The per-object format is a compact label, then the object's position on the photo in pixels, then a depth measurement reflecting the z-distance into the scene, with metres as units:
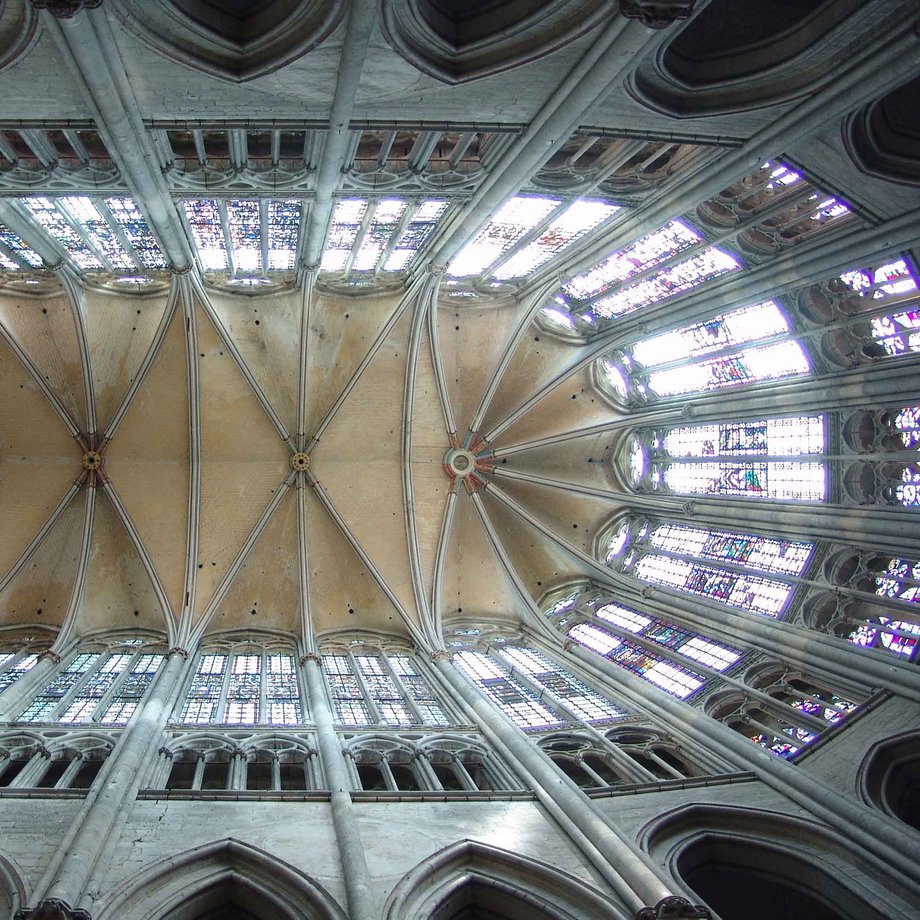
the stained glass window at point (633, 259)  18.69
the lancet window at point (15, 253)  18.00
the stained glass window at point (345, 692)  17.30
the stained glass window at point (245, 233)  18.28
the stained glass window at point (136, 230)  17.39
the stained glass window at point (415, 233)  18.34
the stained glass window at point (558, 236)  18.47
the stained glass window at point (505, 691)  17.44
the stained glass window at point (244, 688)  16.78
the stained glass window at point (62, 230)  16.86
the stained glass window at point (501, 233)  18.36
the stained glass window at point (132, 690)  16.23
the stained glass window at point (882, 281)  15.98
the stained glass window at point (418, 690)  17.52
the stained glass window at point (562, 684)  17.76
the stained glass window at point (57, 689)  16.06
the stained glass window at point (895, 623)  15.66
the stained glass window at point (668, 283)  18.66
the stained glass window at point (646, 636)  18.62
